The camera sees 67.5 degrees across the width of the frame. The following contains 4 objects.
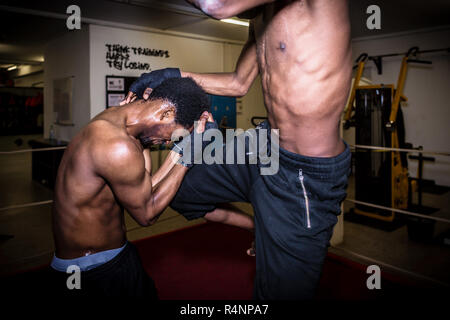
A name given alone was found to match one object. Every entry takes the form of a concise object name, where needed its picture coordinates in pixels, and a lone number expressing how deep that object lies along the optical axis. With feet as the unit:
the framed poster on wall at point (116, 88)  17.81
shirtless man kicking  4.10
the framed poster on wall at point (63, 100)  19.47
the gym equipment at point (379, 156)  13.74
